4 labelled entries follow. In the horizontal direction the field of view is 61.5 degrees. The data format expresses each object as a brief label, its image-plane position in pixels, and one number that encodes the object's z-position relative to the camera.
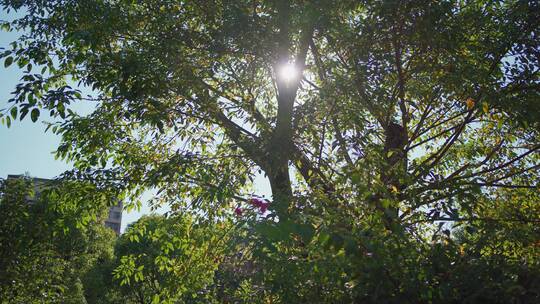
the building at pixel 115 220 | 109.00
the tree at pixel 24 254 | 12.52
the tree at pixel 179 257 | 8.63
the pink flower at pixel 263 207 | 5.39
